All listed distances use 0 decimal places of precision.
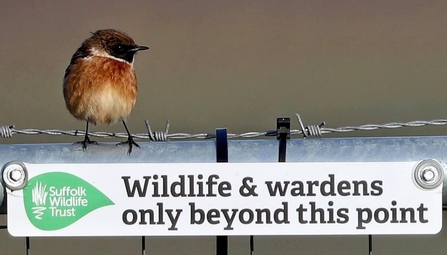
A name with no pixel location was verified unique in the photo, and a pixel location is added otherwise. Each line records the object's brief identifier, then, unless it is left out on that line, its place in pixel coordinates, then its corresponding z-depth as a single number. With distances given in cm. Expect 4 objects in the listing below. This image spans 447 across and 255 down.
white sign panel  409
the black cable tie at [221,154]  408
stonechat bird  606
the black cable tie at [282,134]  416
